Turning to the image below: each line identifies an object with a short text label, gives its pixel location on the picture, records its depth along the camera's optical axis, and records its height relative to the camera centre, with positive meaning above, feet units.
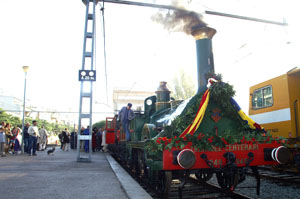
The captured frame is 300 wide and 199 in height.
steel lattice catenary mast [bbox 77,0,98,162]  33.30 +8.87
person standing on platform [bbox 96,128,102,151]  67.51 -0.75
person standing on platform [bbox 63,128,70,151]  60.70 -0.40
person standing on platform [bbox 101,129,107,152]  63.05 -1.87
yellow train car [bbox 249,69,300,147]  25.58 +2.93
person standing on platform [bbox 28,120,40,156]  41.42 -0.08
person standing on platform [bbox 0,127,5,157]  39.78 -0.63
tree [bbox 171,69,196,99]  111.34 +20.03
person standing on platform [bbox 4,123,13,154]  44.96 +0.43
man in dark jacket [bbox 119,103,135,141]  28.91 +1.87
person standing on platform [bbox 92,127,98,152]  65.81 -0.98
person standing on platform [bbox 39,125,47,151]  55.19 +0.07
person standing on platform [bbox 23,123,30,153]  47.32 +0.09
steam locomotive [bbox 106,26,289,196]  14.78 -0.25
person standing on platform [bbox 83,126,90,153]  53.35 -0.19
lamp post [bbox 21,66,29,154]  50.98 +12.61
